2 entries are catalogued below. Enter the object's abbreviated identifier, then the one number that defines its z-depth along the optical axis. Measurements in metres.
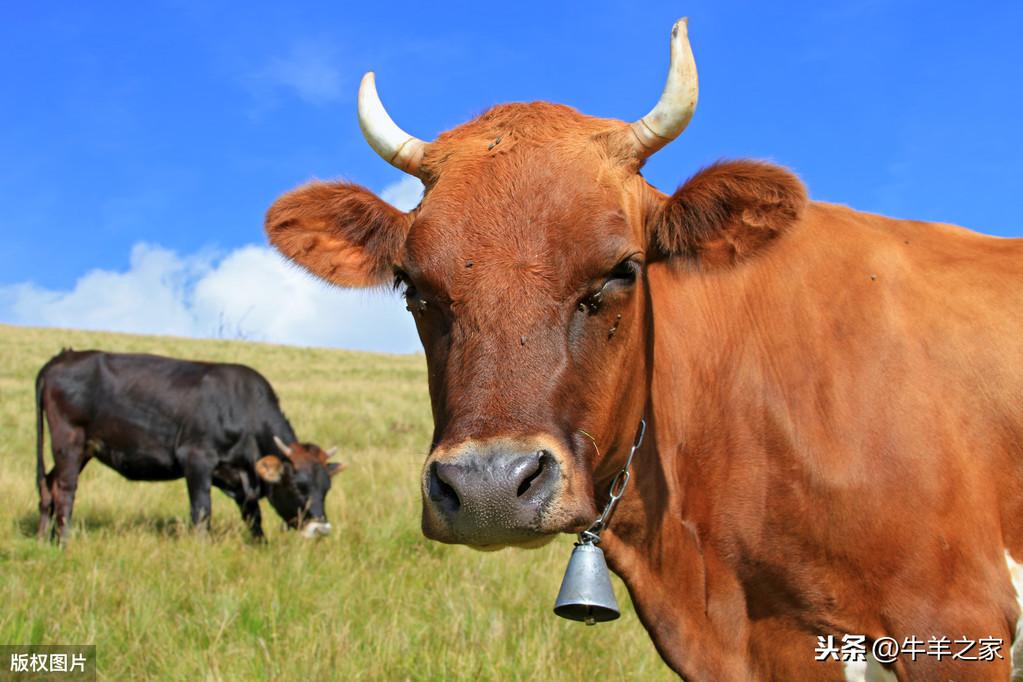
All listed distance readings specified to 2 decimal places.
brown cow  2.73
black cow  11.04
